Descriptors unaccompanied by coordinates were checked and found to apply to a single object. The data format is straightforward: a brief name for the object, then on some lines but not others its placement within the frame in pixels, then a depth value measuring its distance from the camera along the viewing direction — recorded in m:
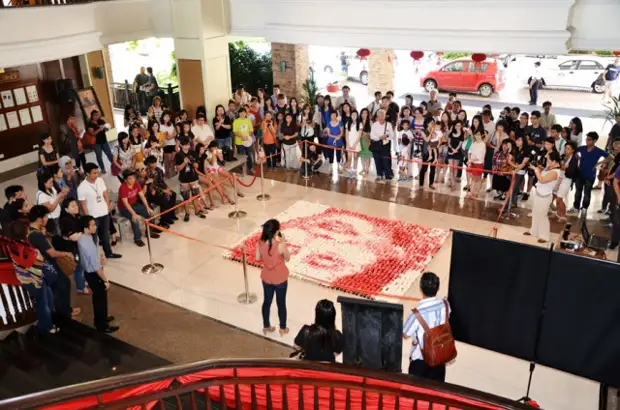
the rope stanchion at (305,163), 11.95
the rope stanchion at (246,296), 7.92
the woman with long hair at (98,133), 12.05
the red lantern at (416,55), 12.87
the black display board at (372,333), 4.64
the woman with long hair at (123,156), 10.27
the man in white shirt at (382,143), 11.23
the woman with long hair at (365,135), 11.51
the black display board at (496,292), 5.03
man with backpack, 5.08
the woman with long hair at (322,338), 5.01
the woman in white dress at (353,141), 11.71
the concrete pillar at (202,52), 12.83
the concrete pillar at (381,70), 18.89
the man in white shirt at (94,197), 8.22
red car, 19.75
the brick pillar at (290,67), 15.07
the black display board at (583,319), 4.73
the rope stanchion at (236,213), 10.56
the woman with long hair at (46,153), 9.71
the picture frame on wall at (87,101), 13.30
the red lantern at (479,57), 11.44
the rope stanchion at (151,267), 8.87
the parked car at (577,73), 20.31
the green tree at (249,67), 16.50
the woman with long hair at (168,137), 11.51
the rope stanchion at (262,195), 11.22
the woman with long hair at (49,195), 8.18
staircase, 5.85
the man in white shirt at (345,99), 12.43
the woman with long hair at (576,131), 10.04
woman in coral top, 6.35
